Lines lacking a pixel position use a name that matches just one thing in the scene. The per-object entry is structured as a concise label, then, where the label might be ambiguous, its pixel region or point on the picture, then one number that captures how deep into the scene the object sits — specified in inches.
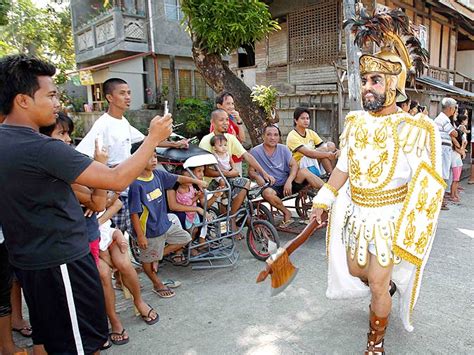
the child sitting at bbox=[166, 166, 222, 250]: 149.0
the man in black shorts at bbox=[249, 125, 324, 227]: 191.9
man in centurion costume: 92.4
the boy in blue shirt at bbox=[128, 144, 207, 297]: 128.3
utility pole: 215.8
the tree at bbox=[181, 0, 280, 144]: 250.7
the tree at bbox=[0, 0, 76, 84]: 746.8
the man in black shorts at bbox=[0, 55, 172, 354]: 65.4
